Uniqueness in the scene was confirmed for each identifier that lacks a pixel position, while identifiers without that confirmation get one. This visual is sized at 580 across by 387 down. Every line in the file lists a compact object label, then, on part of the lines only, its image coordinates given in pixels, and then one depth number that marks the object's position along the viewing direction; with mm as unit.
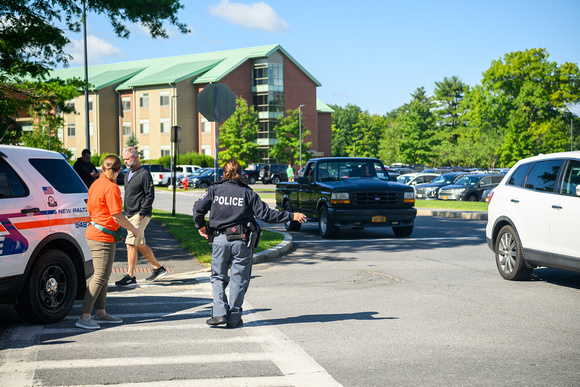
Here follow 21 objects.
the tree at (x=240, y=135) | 70312
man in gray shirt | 9406
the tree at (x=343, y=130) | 120688
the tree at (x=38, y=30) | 15156
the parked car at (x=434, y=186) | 35875
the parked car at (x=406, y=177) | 42938
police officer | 6699
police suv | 6387
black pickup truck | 15070
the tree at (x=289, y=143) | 72500
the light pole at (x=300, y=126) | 68062
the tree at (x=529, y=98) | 69812
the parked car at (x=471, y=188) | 32438
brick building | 74500
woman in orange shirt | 6785
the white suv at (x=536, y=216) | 8336
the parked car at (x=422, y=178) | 42312
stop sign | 13422
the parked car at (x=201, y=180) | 50969
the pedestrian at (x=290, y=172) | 45975
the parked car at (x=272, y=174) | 61125
